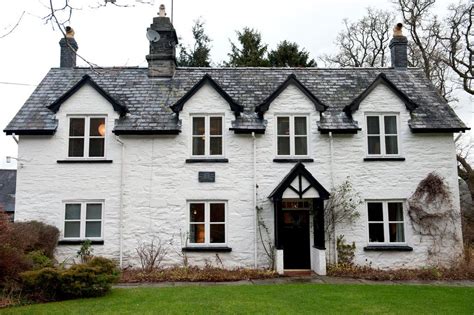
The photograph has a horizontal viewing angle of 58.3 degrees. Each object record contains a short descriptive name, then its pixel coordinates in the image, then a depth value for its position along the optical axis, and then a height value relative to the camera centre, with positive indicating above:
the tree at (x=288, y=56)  33.84 +12.41
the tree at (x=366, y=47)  33.97 +13.52
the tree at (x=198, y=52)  36.75 +13.93
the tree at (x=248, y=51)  35.29 +13.72
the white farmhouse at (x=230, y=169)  16.00 +1.62
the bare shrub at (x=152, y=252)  15.76 -1.49
